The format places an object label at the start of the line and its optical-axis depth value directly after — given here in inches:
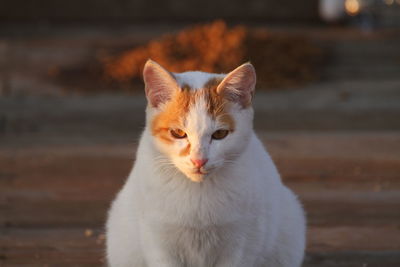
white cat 179.0
